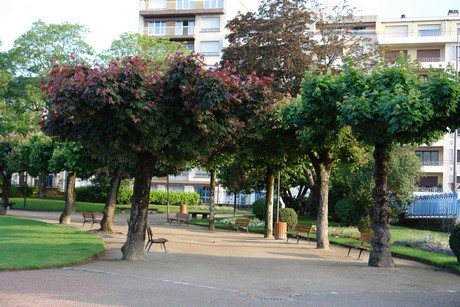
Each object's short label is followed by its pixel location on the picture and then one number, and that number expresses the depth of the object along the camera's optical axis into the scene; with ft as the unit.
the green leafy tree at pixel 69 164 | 84.48
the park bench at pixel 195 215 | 131.64
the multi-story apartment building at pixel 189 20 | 211.00
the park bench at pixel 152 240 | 58.43
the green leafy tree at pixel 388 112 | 45.52
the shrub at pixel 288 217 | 95.30
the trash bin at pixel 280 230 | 85.40
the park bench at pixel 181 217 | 108.38
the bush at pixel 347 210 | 105.29
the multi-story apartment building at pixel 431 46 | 181.27
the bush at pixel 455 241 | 49.60
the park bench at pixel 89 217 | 88.05
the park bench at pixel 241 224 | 93.56
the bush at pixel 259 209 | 113.91
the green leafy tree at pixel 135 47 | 154.61
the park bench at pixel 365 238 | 61.93
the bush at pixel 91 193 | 182.09
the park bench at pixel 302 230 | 75.18
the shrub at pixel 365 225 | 85.81
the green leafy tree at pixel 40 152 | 97.30
